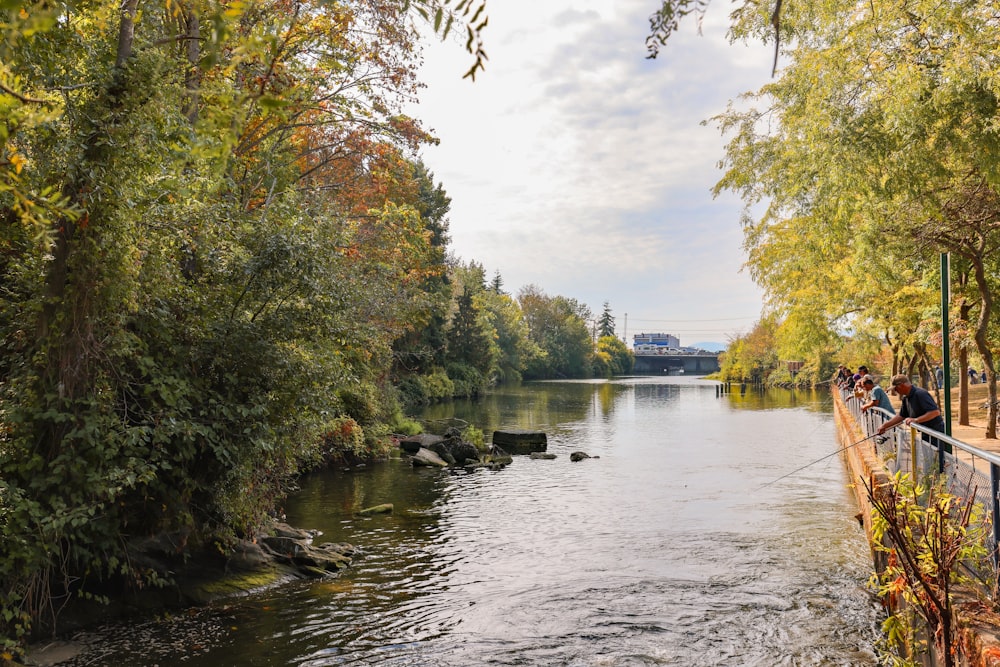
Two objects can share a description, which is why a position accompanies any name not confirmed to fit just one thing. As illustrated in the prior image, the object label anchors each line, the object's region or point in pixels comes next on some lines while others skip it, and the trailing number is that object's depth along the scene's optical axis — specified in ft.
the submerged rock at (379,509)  53.93
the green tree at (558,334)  370.94
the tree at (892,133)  34.55
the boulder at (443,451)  80.28
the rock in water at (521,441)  89.10
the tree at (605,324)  580.30
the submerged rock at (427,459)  76.69
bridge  494.91
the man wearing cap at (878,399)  46.57
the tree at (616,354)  434.34
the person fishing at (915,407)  31.58
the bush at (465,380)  181.88
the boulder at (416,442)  84.12
